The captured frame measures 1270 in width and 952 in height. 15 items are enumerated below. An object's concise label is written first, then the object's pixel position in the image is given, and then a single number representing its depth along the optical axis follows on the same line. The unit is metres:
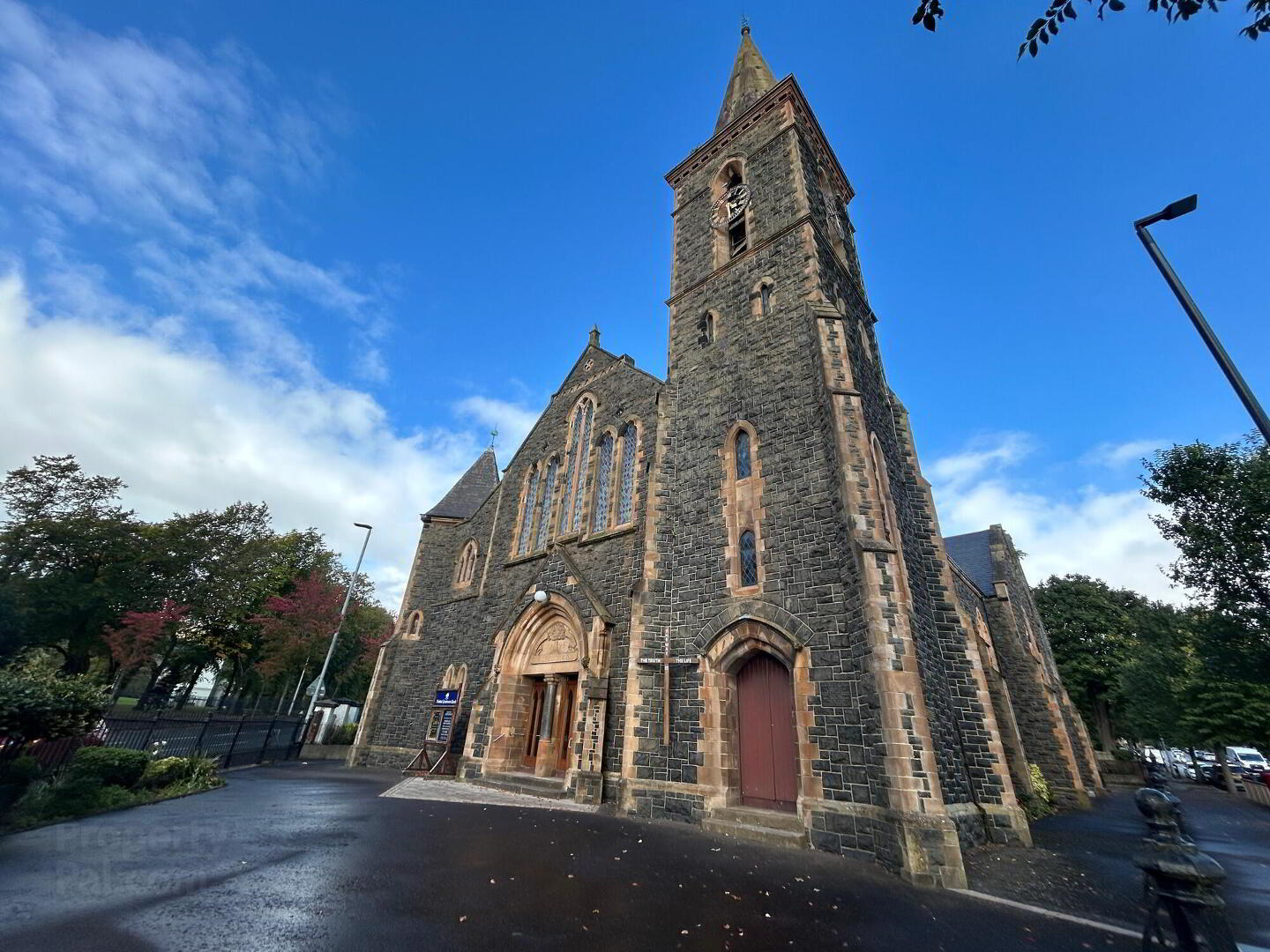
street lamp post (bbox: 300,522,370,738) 22.35
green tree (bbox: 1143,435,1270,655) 18.11
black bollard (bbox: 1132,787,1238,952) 3.27
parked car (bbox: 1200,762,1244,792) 28.92
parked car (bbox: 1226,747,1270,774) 36.53
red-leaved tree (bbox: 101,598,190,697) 27.16
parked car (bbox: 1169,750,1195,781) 40.14
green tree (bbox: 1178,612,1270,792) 18.27
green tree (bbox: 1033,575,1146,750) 33.19
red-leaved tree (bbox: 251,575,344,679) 31.53
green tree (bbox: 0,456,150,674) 26.95
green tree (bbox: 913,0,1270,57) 3.80
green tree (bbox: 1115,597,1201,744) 23.94
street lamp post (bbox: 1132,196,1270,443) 5.68
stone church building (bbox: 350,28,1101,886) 8.73
